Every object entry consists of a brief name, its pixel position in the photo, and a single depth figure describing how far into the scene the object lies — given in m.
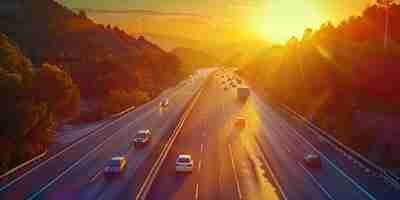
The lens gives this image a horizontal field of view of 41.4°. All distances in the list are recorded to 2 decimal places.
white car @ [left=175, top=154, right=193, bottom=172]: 36.44
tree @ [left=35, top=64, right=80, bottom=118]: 54.84
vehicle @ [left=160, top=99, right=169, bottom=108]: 89.03
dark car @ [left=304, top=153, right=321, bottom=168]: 38.66
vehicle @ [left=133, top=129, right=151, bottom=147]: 48.09
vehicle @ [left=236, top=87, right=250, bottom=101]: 100.17
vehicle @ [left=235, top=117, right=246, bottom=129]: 60.25
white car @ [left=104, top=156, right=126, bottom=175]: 36.44
